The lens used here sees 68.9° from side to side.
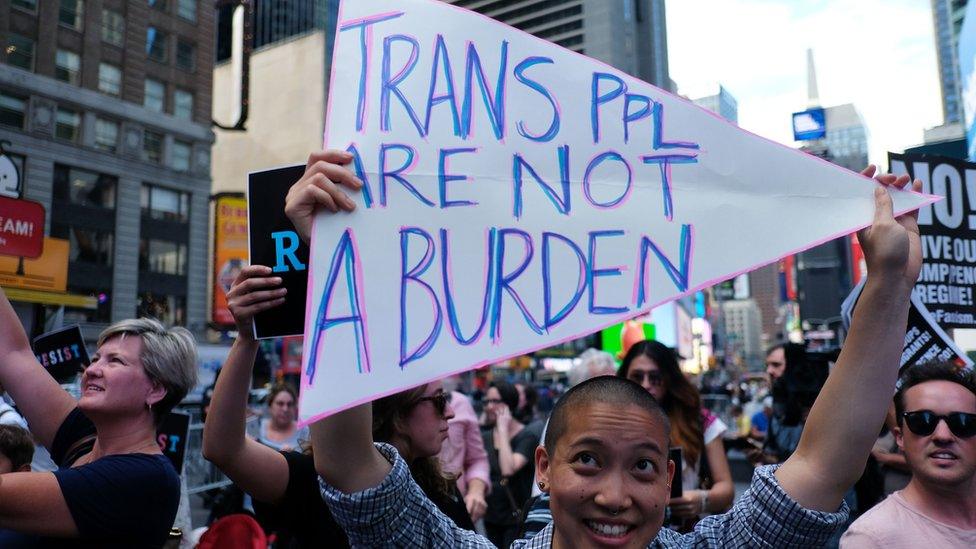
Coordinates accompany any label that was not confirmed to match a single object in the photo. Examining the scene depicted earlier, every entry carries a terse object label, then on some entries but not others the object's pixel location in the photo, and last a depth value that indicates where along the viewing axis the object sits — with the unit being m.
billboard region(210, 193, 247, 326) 23.99
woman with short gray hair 2.03
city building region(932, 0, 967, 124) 112.94
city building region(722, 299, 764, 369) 183.88
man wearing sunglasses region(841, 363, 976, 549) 2.36
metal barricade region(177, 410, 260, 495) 7.72
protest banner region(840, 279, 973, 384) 3.17
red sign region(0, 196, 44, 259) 5.25
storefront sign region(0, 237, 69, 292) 6.02
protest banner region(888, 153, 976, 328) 3.70
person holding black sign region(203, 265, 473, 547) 1.94
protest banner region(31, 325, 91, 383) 4.84
